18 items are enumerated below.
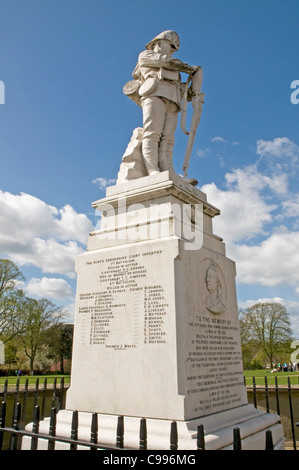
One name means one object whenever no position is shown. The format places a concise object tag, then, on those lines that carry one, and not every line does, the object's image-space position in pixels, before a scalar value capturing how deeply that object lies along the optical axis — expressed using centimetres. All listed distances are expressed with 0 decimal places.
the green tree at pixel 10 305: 3150
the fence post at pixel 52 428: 340
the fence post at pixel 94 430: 322
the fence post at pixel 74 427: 330
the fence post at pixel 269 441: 266
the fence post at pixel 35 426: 350
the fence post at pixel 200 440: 286
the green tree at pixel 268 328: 4062
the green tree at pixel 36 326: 3441
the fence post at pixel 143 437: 297
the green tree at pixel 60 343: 3756
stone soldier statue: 586
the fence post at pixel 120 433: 308
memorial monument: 395
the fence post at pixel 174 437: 291
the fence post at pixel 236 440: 286
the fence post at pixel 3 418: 371
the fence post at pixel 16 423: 365
